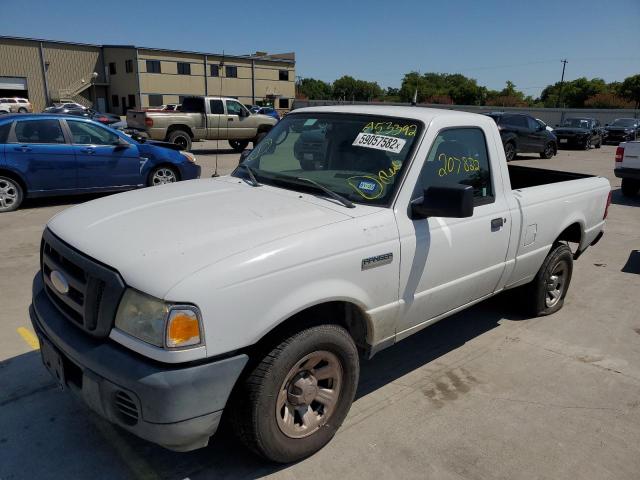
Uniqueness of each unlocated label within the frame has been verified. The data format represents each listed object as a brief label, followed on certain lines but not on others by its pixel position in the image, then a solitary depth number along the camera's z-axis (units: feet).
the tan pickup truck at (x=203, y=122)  55.68
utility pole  256.81
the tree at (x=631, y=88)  216.13
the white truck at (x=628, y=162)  36.70
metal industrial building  180.75
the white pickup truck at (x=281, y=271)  7.16
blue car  26.96
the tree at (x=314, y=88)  412.57
